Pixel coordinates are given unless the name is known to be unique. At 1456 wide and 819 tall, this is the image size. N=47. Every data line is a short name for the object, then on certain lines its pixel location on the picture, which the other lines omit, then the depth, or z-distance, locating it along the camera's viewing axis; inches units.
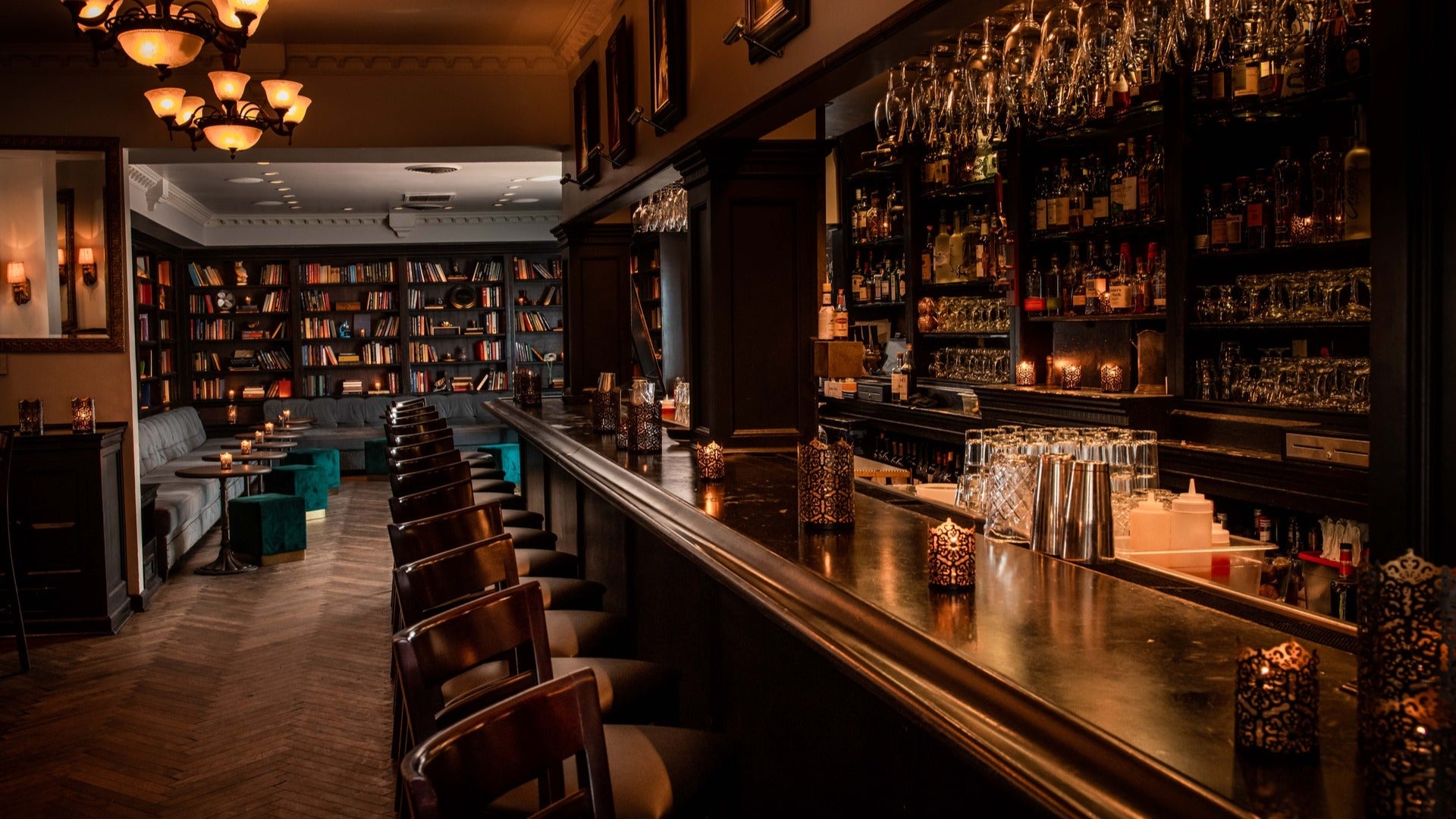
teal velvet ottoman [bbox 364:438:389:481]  513.0
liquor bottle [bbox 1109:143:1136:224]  211.6
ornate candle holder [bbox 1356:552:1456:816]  39.9
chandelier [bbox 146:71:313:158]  219.9
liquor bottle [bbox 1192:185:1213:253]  187.3
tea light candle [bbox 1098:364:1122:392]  215.9
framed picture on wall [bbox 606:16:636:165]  225.1
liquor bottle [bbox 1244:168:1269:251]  176.2
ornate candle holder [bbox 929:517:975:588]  77.1
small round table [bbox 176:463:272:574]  319.0
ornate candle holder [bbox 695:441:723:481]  140.6
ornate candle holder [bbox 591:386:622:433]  212.4
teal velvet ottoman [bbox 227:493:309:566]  325.1
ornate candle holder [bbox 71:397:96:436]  255.8
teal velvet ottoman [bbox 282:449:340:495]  465.7
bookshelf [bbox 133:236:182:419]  496.1
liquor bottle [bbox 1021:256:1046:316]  237.3
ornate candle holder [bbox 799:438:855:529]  104.4
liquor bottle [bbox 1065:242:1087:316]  224.2
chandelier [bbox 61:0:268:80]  162.2
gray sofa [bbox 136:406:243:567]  325.4
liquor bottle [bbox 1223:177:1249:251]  180.9
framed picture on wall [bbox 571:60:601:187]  260.1
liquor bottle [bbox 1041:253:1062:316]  233.9
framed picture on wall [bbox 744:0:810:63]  129.0
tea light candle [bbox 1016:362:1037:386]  240.4
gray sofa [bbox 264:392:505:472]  545.0
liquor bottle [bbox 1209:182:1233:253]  182.9
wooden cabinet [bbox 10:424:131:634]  249.1
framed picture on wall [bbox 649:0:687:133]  183.3
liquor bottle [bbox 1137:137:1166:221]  203.3
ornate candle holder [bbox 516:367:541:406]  307.9
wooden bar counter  48.2
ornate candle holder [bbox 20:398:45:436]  252.1
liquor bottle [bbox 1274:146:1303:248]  172.2
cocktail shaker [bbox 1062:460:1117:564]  87.9
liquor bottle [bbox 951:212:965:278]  275.4
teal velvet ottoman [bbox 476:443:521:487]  502.9
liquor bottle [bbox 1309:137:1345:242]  163.8
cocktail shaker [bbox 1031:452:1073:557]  88.3
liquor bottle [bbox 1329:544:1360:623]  88.7
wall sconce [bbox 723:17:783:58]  143.6
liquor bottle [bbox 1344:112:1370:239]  157.3
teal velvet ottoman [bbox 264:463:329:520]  398.6
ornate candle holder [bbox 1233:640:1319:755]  47.1
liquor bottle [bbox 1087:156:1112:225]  217.2
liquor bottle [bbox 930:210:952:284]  280.7
